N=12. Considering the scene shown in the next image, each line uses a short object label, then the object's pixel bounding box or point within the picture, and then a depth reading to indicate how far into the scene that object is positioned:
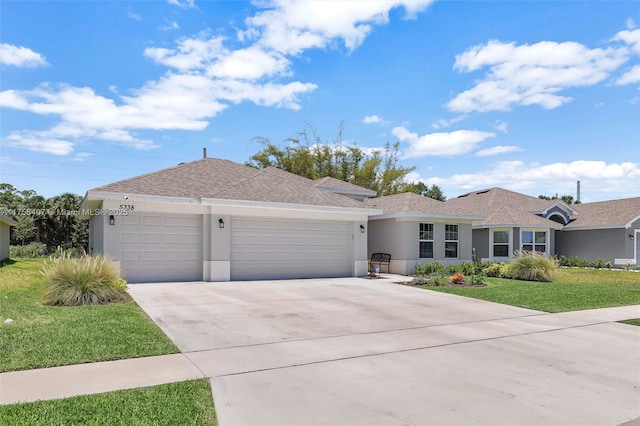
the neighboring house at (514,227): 24.62
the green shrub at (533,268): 17.36
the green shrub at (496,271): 18.75
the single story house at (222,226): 14.30
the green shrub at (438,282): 15.42
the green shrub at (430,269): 18.64
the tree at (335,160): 42.28
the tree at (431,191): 58.25
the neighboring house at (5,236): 22.70
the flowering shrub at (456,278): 15.62
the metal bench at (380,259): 19.89
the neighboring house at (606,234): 25.67
